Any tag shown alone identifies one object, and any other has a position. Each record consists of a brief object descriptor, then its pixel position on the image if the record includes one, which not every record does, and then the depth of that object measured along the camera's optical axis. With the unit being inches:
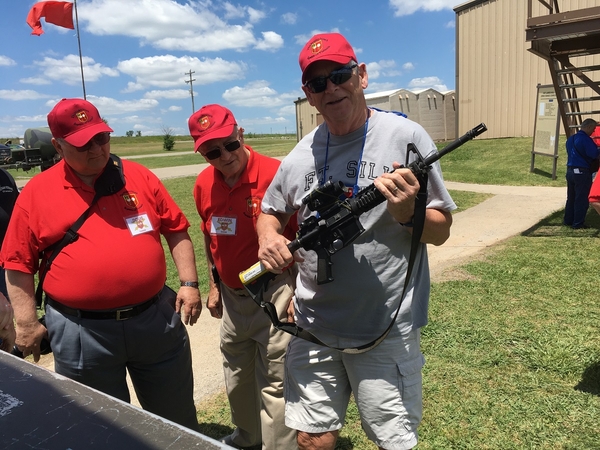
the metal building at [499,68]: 787.4
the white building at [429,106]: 1033.5
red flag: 249.1
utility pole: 2287.2
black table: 46.7
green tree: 1995.6
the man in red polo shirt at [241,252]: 112.1
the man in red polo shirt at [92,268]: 99.1
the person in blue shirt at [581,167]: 311.6
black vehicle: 423.6
